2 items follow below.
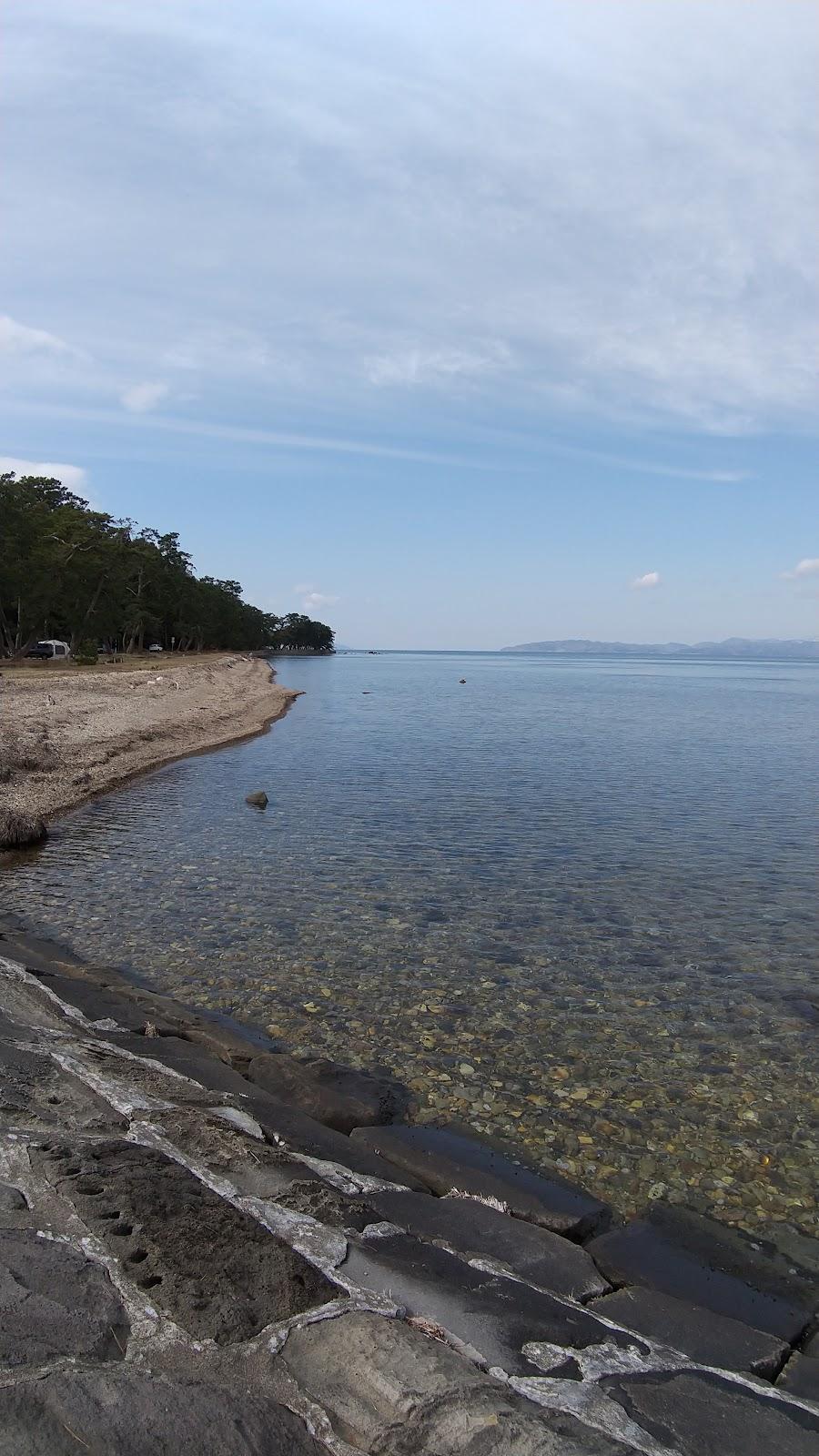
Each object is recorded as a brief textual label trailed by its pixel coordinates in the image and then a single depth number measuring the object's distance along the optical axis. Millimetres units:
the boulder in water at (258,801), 26425
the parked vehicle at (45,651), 83562
